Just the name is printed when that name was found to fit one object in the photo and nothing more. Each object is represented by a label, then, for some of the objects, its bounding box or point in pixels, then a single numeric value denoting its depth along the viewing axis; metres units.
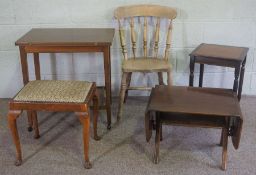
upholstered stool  2.06
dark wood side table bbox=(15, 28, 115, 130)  2.30
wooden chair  2.71
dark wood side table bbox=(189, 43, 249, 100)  2.61
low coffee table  2.05
